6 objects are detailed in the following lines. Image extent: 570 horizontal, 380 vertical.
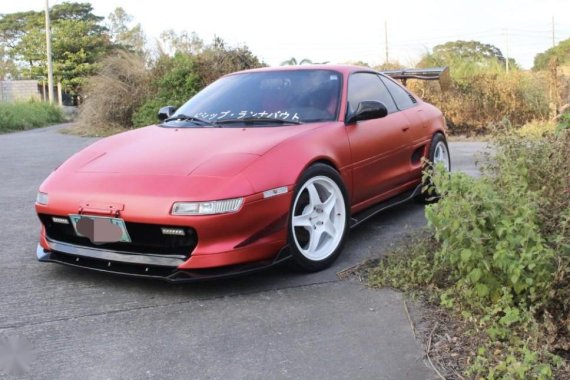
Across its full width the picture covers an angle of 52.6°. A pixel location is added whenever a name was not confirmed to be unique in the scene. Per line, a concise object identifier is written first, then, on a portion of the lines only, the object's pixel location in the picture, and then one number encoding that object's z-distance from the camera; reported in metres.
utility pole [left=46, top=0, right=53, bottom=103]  29.98
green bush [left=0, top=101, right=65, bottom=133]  20.83
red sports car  3.35
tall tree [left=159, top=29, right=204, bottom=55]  17.36
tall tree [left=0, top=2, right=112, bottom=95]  43.66
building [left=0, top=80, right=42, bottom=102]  33.81
